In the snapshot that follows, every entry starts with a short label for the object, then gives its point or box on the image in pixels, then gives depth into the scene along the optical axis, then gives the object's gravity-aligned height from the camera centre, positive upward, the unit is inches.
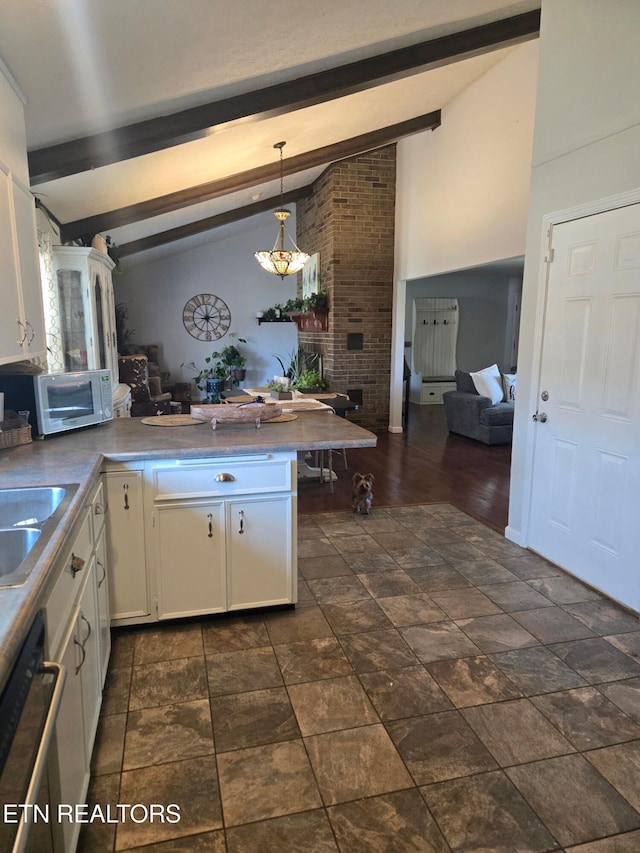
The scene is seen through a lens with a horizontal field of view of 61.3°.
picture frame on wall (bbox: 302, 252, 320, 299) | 306.2 +34.6
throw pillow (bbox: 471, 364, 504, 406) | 264.1 -24.0
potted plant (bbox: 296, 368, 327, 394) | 246.1 -22.7
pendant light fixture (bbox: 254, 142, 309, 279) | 229.8 +31.5
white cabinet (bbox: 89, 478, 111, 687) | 79.3 -35.3
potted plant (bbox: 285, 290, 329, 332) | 280.4 +12.3
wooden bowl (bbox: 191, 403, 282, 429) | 108.7 -16.0
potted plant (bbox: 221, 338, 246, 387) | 364.5 -19.2
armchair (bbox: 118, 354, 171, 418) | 244.5 -24.1
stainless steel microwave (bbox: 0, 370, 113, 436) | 99.3 -12.5
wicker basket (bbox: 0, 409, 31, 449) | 94.3 -17.4
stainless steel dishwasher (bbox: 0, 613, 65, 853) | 33.8 -28.6
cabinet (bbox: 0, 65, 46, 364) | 76.0 +12.5
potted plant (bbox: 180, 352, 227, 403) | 359.6 -25.0
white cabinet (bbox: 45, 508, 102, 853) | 50.4 -37.1
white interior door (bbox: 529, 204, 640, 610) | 106.7 -15.0
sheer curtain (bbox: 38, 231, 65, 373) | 144.2 +5.5
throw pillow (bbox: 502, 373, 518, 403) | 275.8 -25.9
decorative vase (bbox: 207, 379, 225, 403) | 182.4 -18.5
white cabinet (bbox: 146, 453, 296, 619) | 93.7 -35.0
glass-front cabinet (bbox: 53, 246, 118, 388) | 150.9 +7.6
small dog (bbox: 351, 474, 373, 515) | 160.9 -46.6
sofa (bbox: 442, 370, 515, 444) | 254.5 -37.4
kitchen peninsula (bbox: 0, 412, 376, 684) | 76.5 -19.8
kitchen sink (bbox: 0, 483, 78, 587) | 51.1 -21.8
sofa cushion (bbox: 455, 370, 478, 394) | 273.6 -23.8
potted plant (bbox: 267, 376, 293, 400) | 193.8 -20.9
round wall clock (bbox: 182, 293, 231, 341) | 362.9 +10.8
